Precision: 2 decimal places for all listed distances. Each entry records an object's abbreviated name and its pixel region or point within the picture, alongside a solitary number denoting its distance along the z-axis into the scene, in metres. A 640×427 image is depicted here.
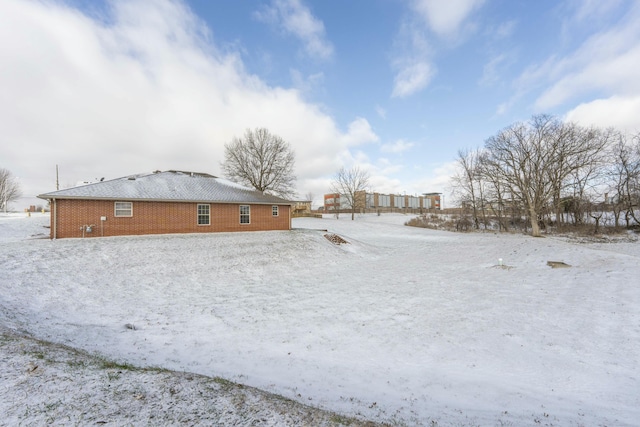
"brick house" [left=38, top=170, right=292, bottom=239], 14.36
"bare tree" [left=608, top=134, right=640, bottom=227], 23.30
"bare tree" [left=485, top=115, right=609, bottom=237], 23.03
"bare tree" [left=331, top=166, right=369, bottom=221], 47.38
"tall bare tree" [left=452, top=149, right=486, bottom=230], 32.97
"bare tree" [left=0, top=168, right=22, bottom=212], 46.62
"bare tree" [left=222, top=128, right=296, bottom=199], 36.66
